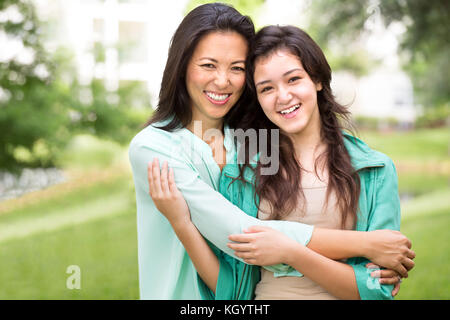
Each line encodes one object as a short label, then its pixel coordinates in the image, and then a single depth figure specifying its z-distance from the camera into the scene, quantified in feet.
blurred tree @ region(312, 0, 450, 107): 21.48
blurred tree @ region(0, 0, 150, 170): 22.68
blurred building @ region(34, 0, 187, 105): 24.23
